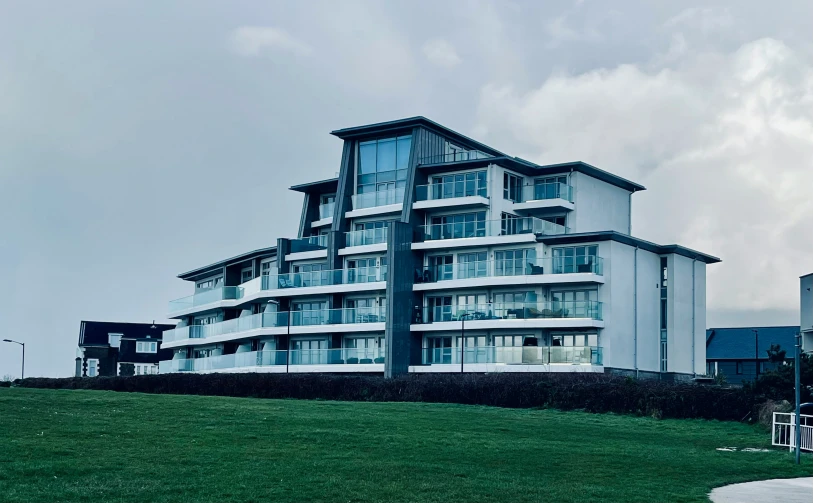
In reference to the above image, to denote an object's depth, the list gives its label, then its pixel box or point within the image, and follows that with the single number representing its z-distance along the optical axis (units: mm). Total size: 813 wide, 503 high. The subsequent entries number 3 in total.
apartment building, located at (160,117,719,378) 64750
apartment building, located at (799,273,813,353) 66875
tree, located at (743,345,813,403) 39969
